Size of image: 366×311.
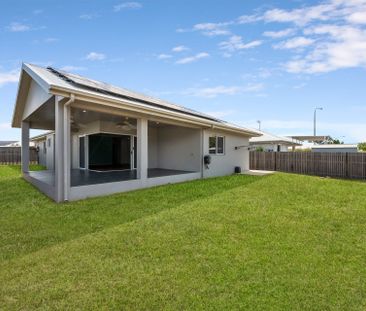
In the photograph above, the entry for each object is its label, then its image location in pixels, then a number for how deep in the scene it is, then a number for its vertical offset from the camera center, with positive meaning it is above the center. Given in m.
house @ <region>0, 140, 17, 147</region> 54.71 +2.15
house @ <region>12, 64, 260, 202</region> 7.20 +0.60
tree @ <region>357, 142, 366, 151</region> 27.18 +0.65
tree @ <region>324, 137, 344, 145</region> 42.82 +1.95
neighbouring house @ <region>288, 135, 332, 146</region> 36.70 +1.84
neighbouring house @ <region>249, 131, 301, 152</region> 24.33 +0.91
